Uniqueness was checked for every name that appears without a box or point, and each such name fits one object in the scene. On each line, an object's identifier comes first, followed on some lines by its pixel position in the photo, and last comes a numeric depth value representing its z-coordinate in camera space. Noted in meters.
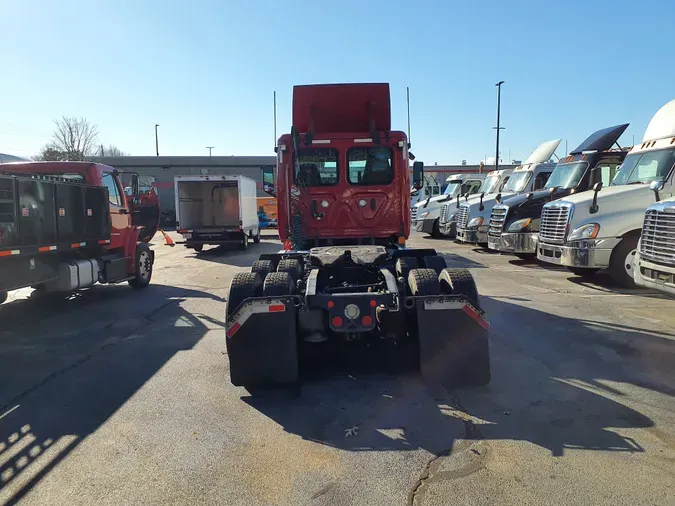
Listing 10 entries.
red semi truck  4.60
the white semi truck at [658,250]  6.39
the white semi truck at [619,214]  9.59
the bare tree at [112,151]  71.53
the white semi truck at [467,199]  18.45
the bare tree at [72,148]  47.66
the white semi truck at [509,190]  16.00
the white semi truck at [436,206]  22.33
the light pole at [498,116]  30.97
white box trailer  18.34
